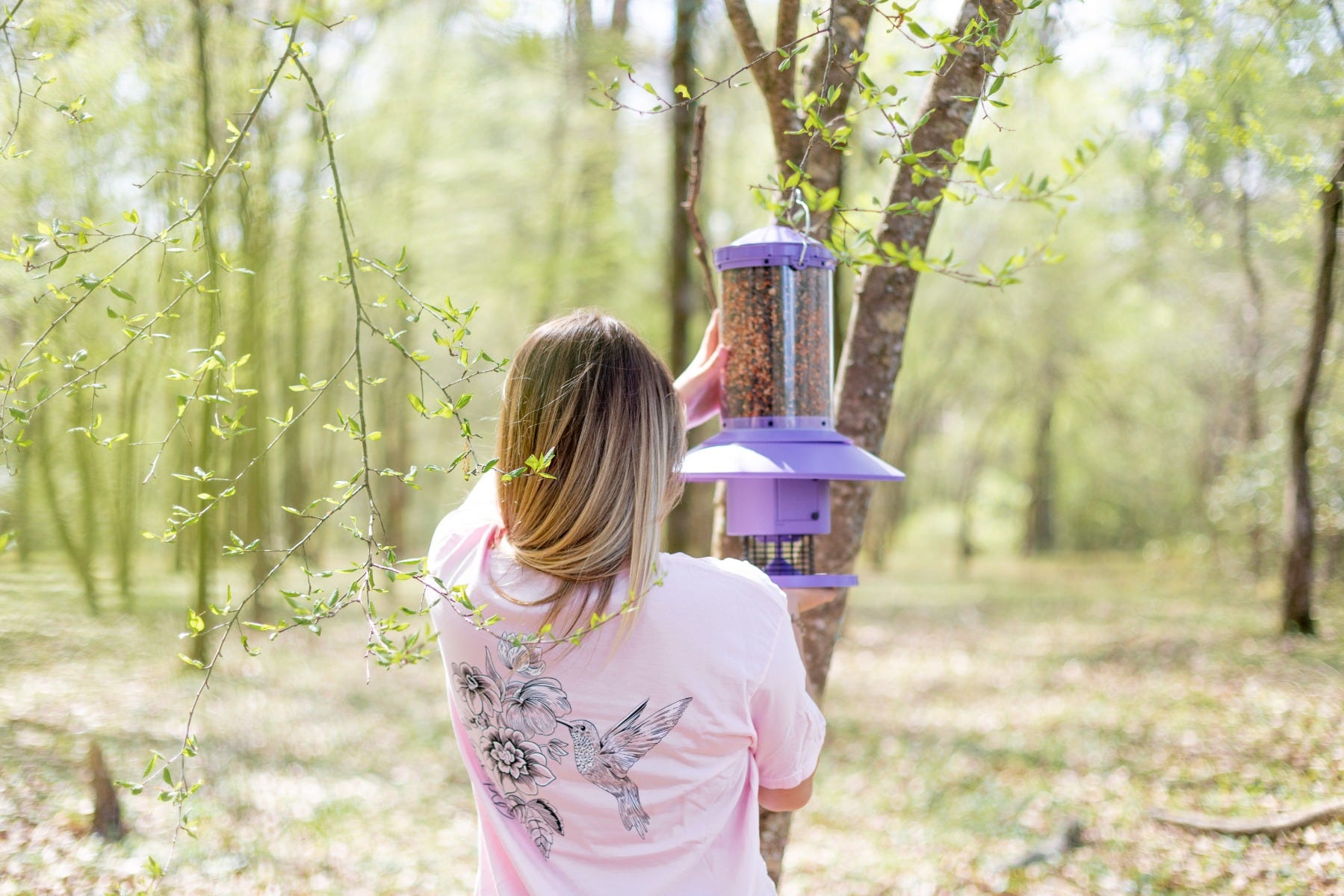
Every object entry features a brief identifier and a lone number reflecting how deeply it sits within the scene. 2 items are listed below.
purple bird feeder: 2.43
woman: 1.70
